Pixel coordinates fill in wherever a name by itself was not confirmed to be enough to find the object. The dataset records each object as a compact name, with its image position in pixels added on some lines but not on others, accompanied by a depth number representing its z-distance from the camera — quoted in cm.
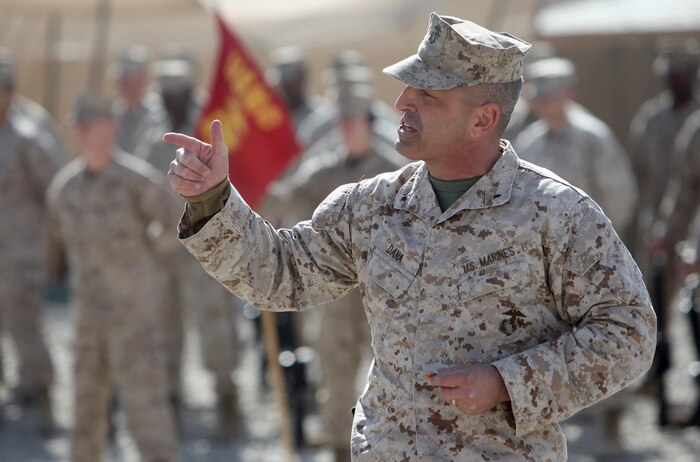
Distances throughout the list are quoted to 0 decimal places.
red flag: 1584
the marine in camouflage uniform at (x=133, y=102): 2331
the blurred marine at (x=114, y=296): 1470
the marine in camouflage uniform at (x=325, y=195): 1547
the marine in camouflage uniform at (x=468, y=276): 668
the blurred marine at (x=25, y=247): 1964
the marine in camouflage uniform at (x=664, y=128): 2255
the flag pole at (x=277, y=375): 1497
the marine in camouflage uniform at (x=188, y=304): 1939
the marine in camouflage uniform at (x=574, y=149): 1744
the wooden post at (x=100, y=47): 3341
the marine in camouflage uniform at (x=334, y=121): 1758
